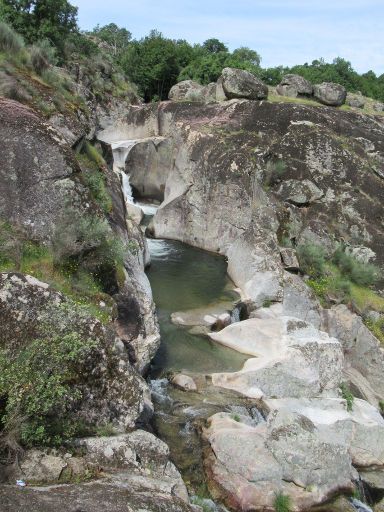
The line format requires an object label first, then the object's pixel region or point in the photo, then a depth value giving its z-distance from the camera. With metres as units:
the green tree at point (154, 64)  50.06
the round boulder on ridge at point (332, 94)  35.69
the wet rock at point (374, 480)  12.96
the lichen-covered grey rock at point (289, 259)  22.62
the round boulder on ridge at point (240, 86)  32.66
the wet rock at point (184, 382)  14.27
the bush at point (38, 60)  17.34
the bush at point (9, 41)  16.56
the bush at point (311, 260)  23.17
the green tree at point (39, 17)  35.16
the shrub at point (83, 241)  11.80
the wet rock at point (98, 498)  6.85
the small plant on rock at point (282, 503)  10.69
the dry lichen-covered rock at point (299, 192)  26.41
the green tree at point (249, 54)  68.00
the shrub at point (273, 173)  26.78
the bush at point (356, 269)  23.38
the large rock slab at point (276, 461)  10.95
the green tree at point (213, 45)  66.00
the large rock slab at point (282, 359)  14.73
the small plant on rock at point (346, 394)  15.29
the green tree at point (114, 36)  82.88
